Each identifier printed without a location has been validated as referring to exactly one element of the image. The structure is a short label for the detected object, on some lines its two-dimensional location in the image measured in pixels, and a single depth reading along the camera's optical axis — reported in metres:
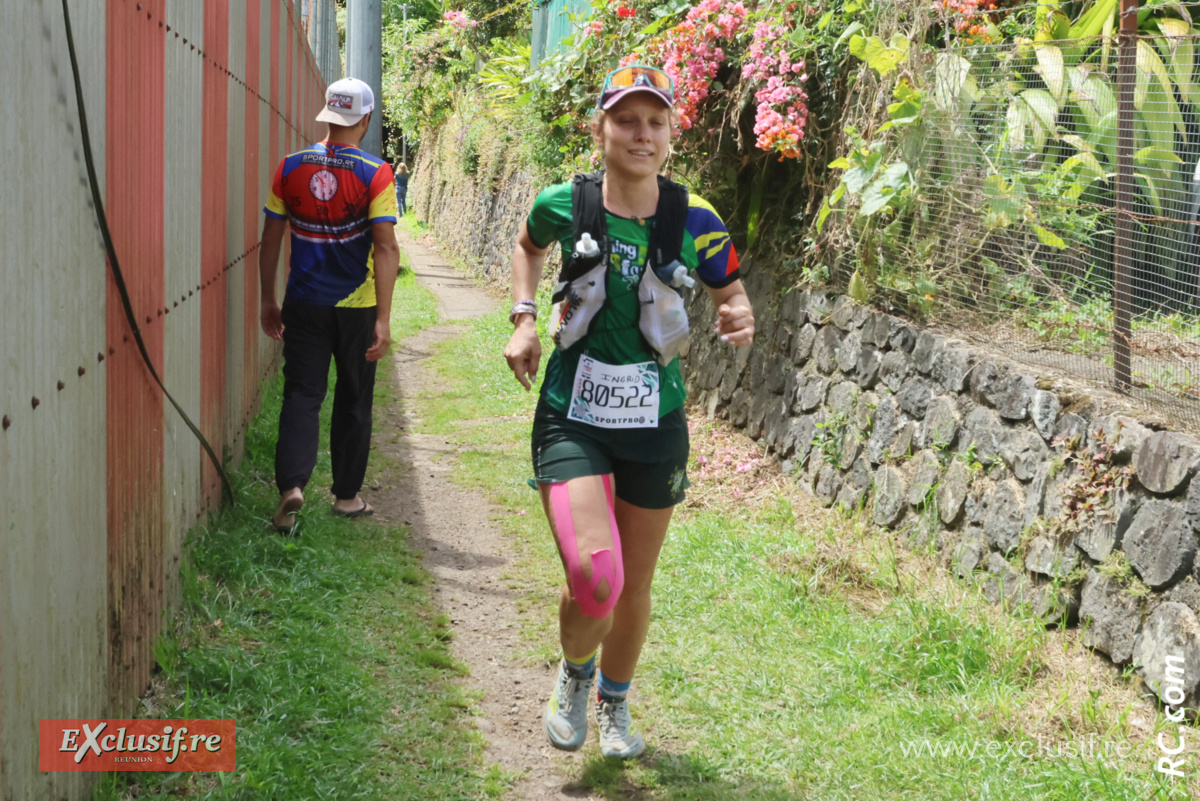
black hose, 2.70
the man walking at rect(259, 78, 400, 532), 5.29
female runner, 3.21
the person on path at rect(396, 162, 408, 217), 33.00
